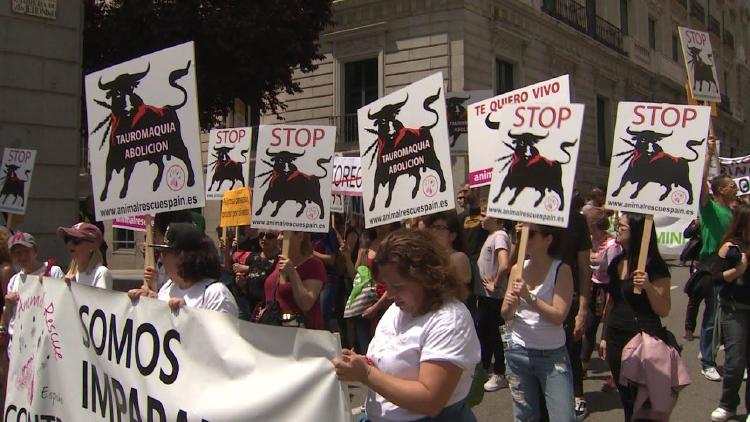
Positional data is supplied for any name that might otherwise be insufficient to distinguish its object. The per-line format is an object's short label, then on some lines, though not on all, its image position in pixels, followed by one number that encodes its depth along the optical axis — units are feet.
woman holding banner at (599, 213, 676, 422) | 13.94
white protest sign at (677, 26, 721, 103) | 24.59
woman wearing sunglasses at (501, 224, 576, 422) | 12.44
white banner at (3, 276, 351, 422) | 9.10
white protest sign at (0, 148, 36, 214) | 27.22
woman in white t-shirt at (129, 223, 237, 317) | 11.68
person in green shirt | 20.01
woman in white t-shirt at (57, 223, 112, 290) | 14.75
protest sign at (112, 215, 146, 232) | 25.54
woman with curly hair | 8.42
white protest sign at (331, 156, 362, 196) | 32.48
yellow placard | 24.12
